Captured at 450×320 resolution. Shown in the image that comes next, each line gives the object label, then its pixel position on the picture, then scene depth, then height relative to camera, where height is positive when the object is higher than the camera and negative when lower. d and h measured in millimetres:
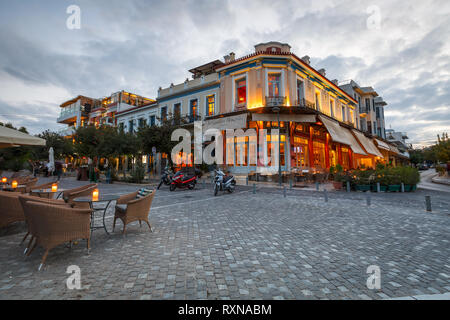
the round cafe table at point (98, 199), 3889 -543
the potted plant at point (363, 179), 11383 -446
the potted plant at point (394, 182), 11016 -587
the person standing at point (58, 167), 19336 +386
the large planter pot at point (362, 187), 11352 -885
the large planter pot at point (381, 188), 11072 -909
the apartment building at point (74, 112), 37278 +11189
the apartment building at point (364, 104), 30114 +10491
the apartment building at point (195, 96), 21406 +8488
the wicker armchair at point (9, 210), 3889 -734
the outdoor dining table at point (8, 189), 5804 -501
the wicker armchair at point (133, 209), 4062 -778
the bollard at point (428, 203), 6527 -1027
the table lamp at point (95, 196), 3998 -489
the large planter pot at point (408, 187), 11203 -867
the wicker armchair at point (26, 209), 2896 -544
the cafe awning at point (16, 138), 5414 +911
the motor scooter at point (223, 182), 10270 -579
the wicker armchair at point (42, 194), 5032 -561
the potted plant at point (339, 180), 11977 -523
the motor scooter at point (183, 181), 11852 -569
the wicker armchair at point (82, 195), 4163 -584
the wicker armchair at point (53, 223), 2838 -746
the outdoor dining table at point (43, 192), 4875 -503
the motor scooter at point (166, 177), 12922 -370
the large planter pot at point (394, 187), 11008 -877
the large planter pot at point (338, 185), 12016 -812
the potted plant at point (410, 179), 11195 -438
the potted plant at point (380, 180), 11086 -488
